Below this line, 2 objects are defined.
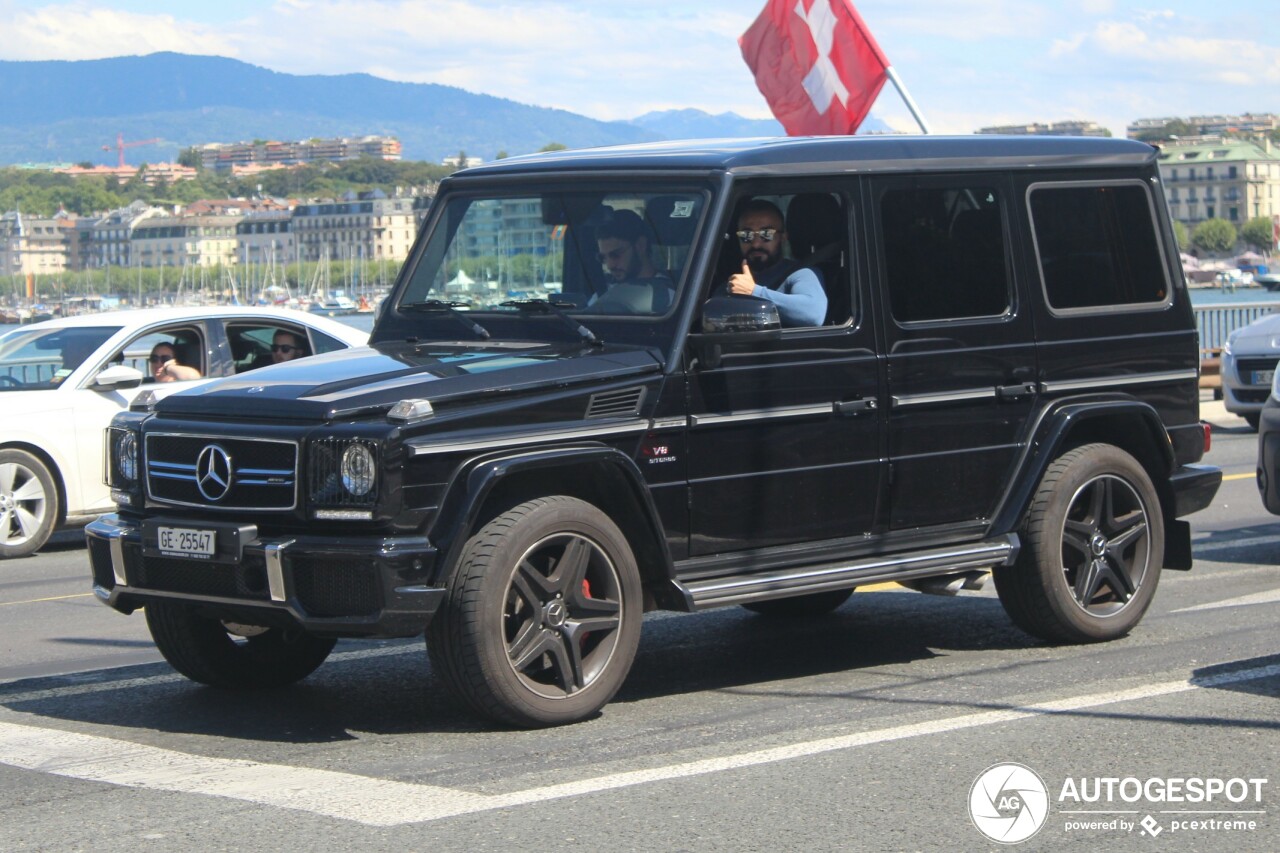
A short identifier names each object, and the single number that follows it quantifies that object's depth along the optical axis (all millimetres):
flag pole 20656
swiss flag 21734
